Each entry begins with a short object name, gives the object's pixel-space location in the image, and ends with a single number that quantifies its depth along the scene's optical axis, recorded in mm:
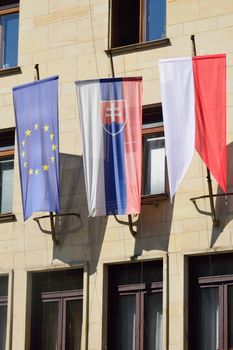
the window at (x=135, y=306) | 34500
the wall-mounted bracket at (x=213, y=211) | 33656
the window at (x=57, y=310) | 35531
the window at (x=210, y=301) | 33594
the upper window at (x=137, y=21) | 36562
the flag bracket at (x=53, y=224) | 35800
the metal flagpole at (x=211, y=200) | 33656
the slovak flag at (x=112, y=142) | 34438
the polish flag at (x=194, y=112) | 33344
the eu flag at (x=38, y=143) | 35375
